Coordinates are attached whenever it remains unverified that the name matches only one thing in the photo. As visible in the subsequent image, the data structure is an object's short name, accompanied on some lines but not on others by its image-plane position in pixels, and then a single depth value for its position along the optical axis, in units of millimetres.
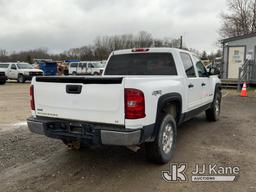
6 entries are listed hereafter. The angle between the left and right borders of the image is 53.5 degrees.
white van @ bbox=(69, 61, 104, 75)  28823
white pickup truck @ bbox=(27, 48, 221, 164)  3240
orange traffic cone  12534
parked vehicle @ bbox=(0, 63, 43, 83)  22109
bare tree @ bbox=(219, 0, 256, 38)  34875
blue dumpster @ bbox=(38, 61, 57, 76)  31962
